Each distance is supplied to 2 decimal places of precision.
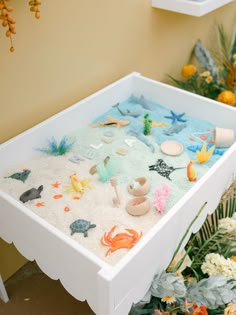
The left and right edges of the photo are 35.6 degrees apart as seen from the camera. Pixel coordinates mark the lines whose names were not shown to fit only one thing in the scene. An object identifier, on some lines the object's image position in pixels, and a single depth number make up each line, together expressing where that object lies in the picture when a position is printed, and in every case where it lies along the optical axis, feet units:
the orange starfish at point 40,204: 3.15
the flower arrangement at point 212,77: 5.69
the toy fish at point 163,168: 3.53
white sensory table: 2.51
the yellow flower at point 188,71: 5.69
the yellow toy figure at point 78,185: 3.30
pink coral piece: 3.07
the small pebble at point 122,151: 3.79
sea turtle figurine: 2.90
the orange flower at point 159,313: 2.96
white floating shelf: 4.77
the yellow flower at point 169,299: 2.87
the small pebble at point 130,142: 3.93
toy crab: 2.75
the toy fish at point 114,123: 4.21
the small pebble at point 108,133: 4.07
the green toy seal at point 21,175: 3.41
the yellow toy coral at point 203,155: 3.64
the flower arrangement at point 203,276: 2.88
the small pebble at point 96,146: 3.87
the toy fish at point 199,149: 3.82
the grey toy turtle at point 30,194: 3.19
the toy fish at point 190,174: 3.41
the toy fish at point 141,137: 3.89
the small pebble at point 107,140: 3.95
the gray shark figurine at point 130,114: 4.38
